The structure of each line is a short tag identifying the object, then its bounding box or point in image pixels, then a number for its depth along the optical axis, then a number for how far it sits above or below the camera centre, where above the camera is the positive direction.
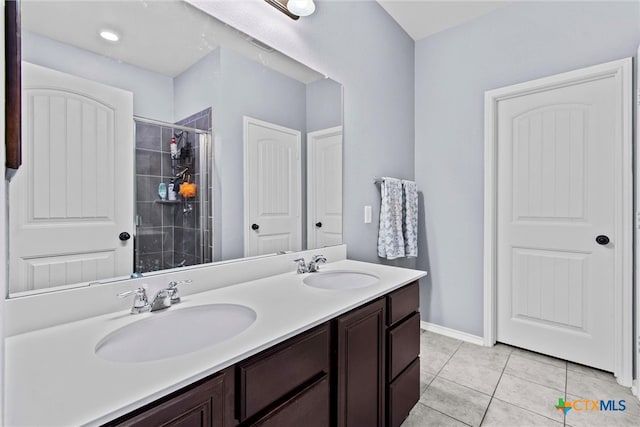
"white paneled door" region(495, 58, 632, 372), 1.95 -0.04
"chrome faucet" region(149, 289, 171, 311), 0.99 -0.29
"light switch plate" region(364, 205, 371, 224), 2.17 -0.02
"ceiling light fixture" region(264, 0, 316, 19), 1.52 +1.04
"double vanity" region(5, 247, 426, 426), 0.59 -0.36
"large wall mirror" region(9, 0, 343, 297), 0.89 +0.25
